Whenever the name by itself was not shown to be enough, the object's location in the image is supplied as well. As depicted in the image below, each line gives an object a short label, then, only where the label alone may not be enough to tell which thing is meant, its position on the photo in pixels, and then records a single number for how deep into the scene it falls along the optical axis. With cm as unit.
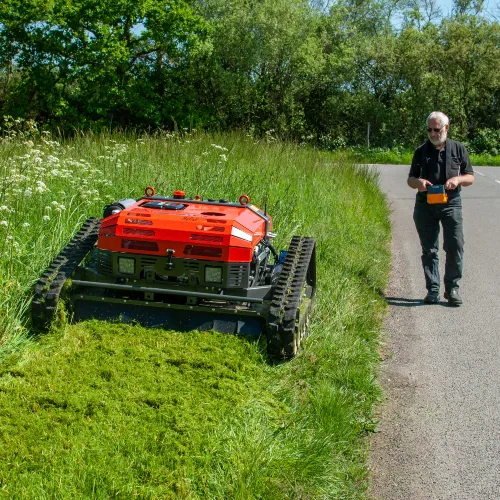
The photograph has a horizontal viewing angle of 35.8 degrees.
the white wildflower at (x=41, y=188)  647
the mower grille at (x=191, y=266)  578
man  823
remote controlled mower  570
